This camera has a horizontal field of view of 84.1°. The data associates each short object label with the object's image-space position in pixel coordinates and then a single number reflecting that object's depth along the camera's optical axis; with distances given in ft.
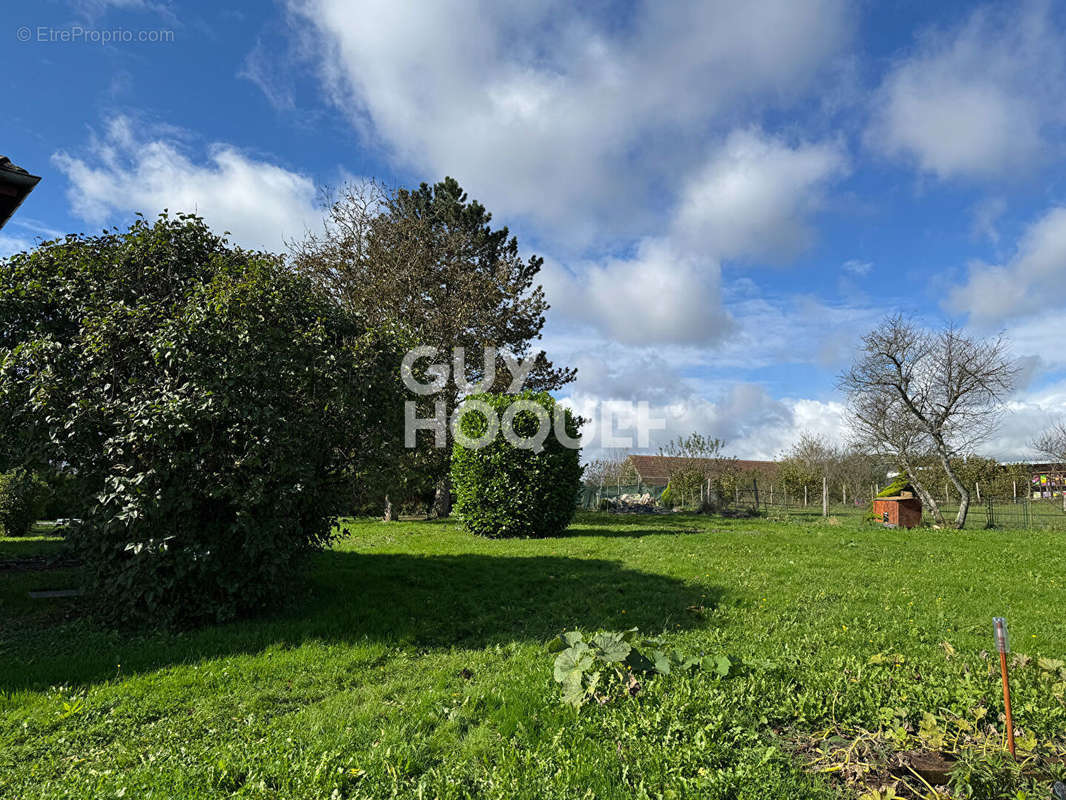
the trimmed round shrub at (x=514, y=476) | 44.75
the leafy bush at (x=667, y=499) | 98.48
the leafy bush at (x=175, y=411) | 17.72
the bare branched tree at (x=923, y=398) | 58.18
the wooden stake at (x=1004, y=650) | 8.92
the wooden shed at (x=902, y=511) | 57.21
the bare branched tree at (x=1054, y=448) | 72.84
